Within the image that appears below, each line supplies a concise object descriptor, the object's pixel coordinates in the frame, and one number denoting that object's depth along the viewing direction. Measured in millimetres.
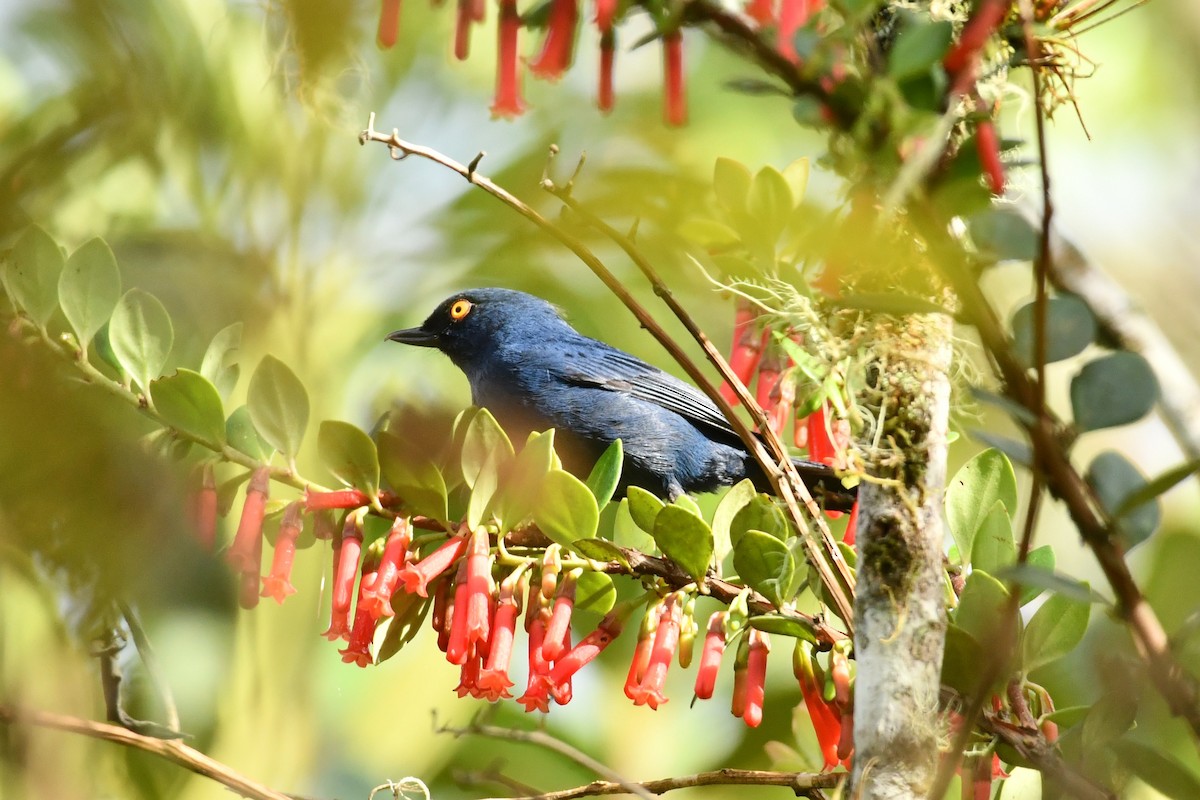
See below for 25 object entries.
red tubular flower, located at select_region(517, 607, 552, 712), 4547
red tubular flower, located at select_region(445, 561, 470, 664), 4434
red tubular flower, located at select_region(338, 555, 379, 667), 4512
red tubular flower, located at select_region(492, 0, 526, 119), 3299
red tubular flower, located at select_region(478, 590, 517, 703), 4555
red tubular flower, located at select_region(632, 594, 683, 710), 4551
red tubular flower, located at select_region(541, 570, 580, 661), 4461
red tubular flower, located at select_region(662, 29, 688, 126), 3088
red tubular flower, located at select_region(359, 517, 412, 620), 4453
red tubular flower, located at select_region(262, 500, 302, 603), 4684
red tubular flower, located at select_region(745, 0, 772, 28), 3354
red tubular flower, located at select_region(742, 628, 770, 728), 4598
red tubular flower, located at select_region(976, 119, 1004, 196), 2916
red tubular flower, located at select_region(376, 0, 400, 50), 3344
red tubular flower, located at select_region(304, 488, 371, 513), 4680
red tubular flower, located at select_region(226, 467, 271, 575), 4535
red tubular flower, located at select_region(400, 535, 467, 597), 4449
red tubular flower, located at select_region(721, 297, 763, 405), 5910
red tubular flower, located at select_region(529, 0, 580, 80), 3168
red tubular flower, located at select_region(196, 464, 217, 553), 4594
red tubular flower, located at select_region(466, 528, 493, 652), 4375
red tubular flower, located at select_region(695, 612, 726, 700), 4535
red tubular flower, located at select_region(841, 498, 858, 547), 5750
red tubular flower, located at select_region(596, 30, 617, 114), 3320
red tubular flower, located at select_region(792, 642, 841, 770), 4625
